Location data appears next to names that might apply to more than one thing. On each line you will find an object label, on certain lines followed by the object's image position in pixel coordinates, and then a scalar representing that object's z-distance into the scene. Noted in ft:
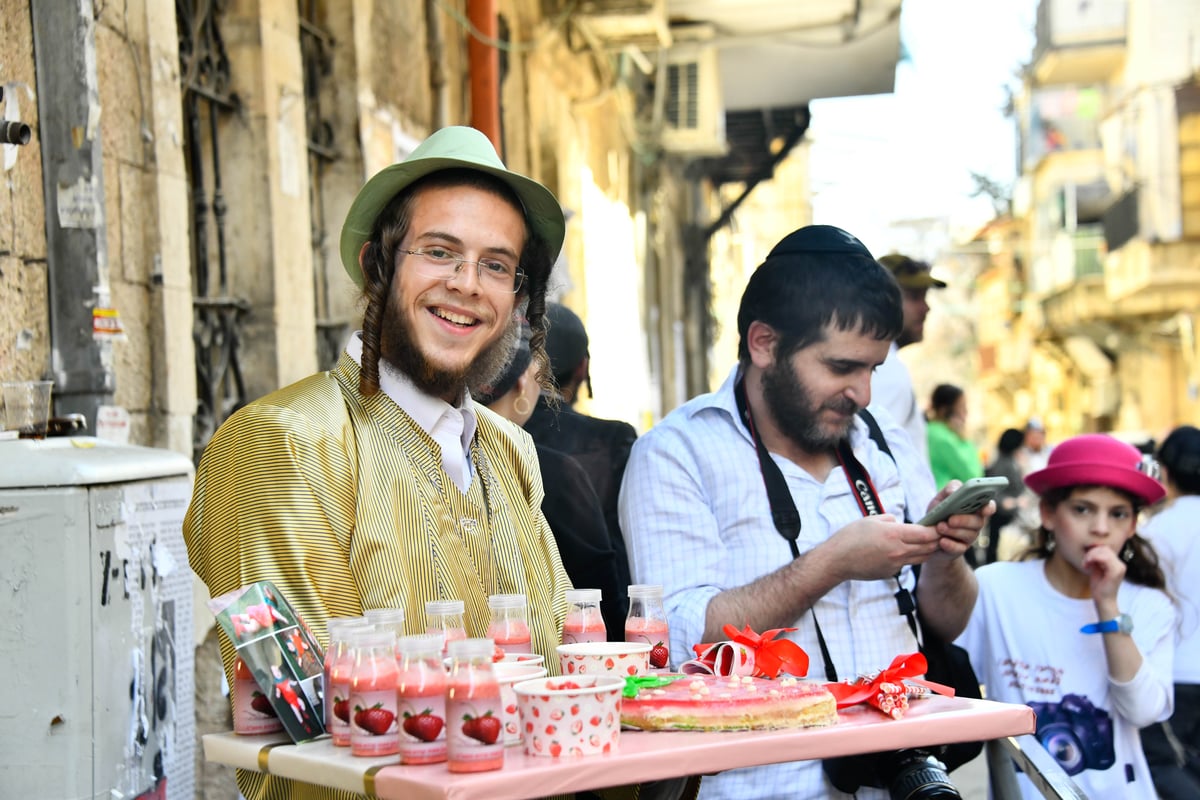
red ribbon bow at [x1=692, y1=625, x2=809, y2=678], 8.10
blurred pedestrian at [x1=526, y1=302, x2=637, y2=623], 13.99
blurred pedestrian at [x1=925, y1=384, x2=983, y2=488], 31.60
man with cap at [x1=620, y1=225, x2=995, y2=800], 9.39
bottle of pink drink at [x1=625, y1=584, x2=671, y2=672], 8.25
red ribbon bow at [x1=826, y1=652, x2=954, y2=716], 7.43
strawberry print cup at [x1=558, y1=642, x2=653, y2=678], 7.45
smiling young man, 7.33
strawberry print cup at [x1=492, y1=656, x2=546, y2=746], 6.59
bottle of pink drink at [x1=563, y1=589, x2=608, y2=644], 8.01
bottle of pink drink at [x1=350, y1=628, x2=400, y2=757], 6.26
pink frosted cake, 6.88
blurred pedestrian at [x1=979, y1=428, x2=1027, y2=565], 39.91
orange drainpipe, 24.41
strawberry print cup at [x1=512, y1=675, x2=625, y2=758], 6.19
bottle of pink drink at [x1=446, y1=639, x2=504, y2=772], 5.93
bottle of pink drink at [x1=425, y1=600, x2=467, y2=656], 7.18
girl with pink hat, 12.10
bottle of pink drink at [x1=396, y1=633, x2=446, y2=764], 6.12
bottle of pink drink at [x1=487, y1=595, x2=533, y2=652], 7.58
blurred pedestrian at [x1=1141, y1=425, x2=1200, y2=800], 12.61
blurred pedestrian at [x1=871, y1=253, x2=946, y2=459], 16.83
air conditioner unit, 43.11
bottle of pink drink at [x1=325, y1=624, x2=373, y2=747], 6.41
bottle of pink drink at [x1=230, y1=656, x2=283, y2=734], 6.74
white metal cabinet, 9.72
